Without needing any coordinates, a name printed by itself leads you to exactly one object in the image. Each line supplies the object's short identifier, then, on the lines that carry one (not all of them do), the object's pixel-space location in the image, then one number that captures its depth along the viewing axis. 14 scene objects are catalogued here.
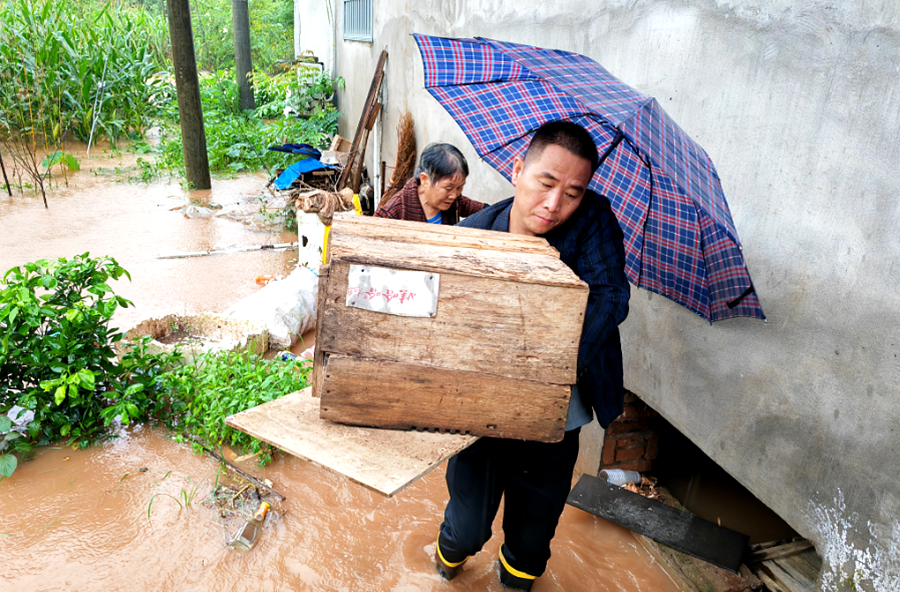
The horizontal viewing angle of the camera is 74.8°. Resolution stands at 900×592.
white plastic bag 4.01
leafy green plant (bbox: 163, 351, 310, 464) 3.05
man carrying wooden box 1.65
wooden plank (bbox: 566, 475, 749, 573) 2.37
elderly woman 2.87
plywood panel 1.25
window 7.71
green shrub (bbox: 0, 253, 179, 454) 2.72
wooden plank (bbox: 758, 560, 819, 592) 2.08
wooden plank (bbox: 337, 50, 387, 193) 6.81
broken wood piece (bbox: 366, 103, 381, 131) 7.00
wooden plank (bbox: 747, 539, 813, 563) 2.24
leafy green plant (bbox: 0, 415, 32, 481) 2.65
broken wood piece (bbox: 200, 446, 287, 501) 2.77
